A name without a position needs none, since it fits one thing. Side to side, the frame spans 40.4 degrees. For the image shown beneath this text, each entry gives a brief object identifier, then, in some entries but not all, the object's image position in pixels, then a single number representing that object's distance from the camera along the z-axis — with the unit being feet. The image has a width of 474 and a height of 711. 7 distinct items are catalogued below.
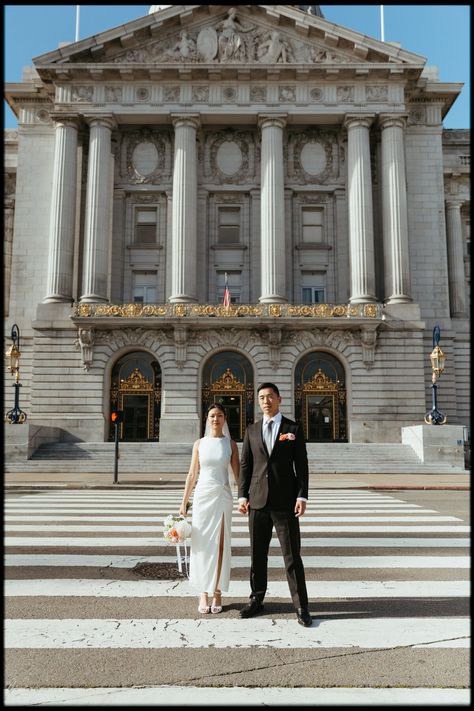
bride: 20.39
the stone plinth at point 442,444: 101.04
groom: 19.72
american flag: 119.96
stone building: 121.90
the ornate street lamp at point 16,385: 104.79
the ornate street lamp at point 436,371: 106.52
